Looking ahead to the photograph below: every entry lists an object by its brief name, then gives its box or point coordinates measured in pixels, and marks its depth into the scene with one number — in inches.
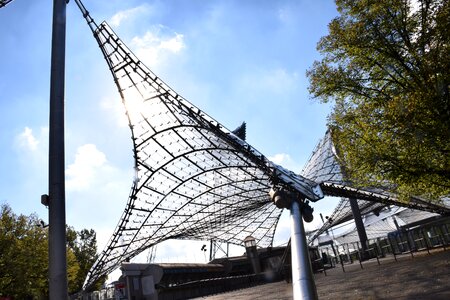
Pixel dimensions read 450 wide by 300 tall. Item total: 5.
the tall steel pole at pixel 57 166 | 241.1
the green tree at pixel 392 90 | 422.0
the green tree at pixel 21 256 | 1157.1
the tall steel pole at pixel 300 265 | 235.2
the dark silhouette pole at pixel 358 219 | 1921.8
